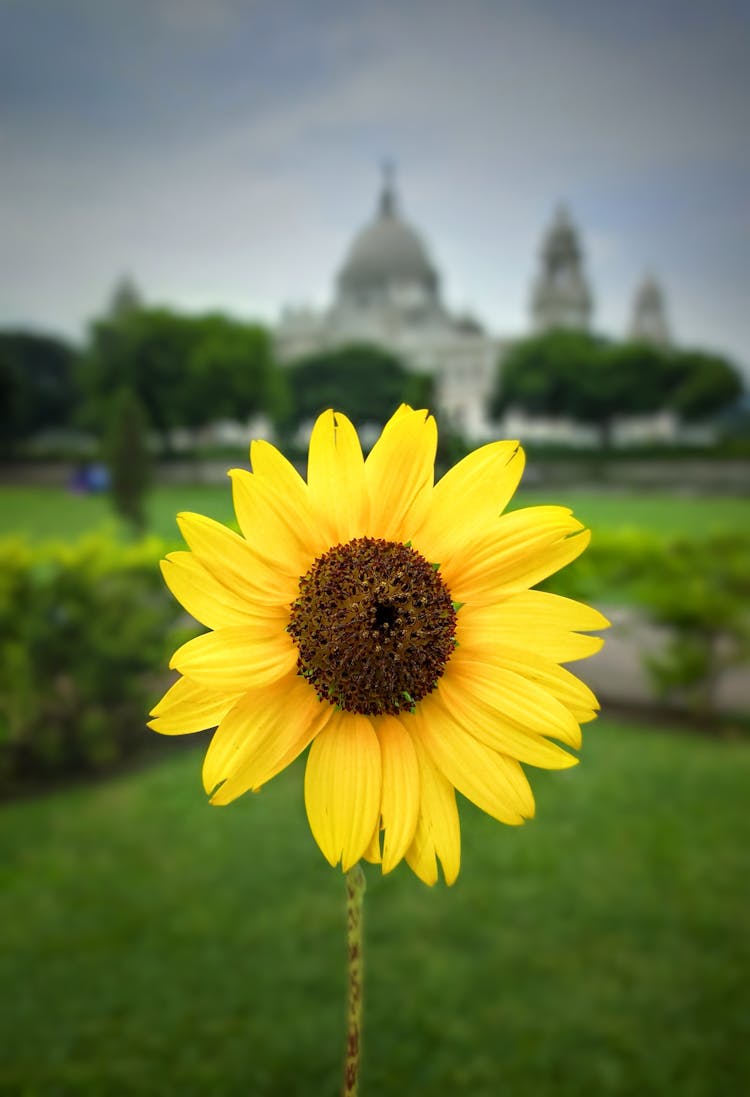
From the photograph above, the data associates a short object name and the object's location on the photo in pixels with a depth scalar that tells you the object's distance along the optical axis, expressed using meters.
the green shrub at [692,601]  3.05
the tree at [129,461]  6.81
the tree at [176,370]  13.18
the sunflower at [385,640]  0.15
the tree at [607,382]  18.62
